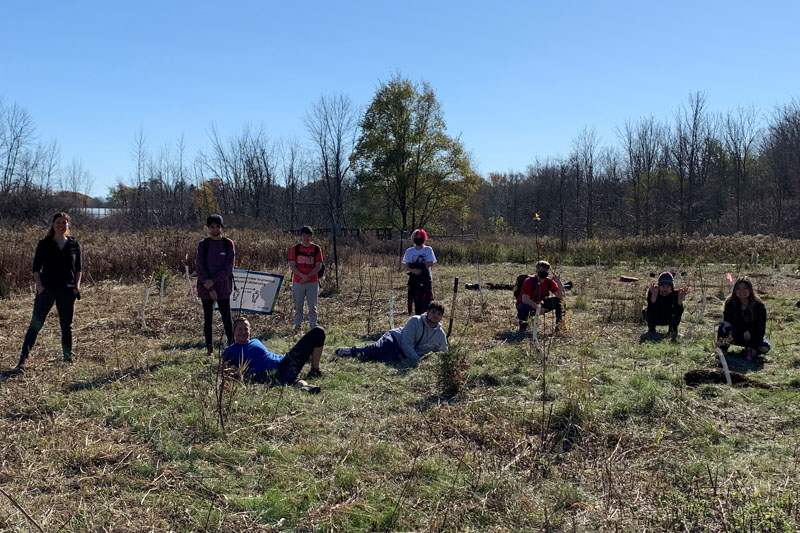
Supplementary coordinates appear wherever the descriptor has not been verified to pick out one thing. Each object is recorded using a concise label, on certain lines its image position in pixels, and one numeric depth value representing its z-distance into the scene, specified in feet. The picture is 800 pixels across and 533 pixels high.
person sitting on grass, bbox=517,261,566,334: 29.22
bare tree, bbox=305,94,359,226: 124.88
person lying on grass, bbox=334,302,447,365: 23.32
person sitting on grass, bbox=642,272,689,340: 27.35
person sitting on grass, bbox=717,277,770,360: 23.16
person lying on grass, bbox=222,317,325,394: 19.51
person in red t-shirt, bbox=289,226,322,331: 28.63
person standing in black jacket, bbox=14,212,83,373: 21.20
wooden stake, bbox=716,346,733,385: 18.98
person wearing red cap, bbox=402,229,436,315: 29.96
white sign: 30.83
